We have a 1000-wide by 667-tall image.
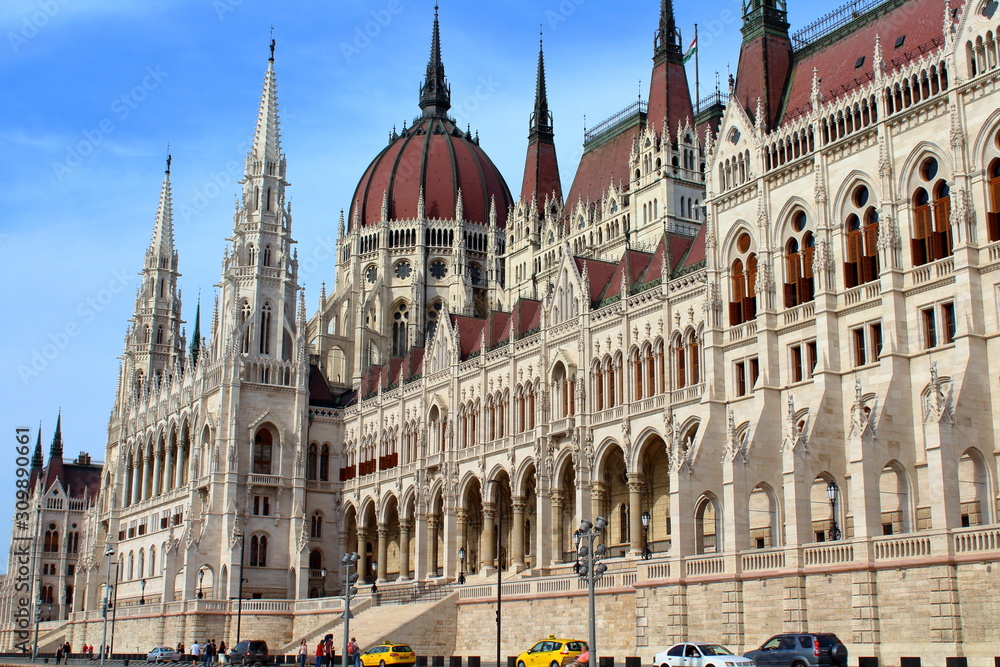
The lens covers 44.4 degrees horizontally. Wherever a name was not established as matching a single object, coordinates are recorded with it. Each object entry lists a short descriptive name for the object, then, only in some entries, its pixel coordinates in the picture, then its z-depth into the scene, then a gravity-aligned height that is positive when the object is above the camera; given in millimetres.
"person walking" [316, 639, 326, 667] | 46169 -1989
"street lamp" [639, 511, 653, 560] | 47250 +2232
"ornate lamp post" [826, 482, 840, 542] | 37312 +2735
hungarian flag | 72625 +32046
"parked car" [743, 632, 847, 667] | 32156 -1401
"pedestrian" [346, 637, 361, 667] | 49219 -2138
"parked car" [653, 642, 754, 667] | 32781 -1596
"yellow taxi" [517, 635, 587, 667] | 39969 -1758
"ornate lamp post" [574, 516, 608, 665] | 32562 +1161
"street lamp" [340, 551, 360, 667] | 44531 +783
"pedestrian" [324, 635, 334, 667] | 46750 -1915
